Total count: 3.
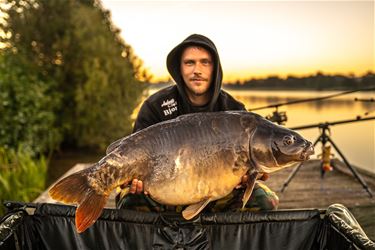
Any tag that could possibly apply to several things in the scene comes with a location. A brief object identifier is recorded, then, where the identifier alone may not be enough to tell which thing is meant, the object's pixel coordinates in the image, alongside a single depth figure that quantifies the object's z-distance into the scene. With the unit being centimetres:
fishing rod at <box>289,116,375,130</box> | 287
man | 199
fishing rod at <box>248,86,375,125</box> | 295
